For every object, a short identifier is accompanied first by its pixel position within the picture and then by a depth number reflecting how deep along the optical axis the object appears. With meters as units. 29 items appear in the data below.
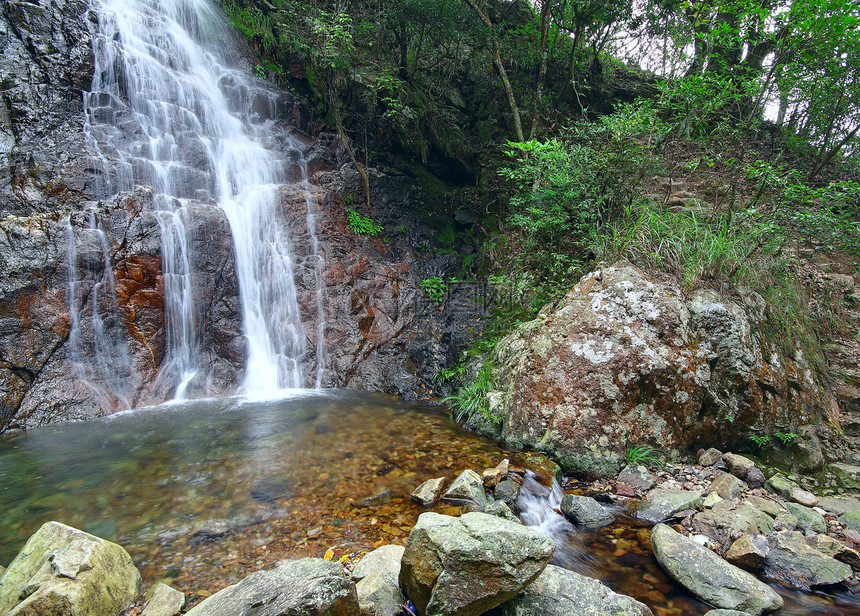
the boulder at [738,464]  4.15
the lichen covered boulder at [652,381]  4.54
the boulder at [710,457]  4.38
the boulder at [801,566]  2.90
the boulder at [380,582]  2.37
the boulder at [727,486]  3.77
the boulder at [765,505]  3.56
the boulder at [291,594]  1.99
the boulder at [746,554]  2.98
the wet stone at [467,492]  3.80
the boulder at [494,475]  4.07
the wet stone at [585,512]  3.63
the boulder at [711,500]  3.64
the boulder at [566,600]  2.33
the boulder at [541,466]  4.17
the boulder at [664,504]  3.60
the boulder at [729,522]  3.28
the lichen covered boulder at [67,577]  2.23
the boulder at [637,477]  4.07
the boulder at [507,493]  3.85
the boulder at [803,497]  3.71
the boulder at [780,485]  3.88
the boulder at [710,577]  2.66
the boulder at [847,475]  4.01
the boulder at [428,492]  3.78
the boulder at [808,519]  3.39
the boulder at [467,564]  2.21
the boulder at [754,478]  4.01
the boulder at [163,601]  2.50
